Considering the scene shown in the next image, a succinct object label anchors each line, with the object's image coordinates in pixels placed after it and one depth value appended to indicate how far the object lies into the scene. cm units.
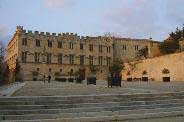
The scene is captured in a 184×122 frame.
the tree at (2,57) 2803
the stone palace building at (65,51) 3527
